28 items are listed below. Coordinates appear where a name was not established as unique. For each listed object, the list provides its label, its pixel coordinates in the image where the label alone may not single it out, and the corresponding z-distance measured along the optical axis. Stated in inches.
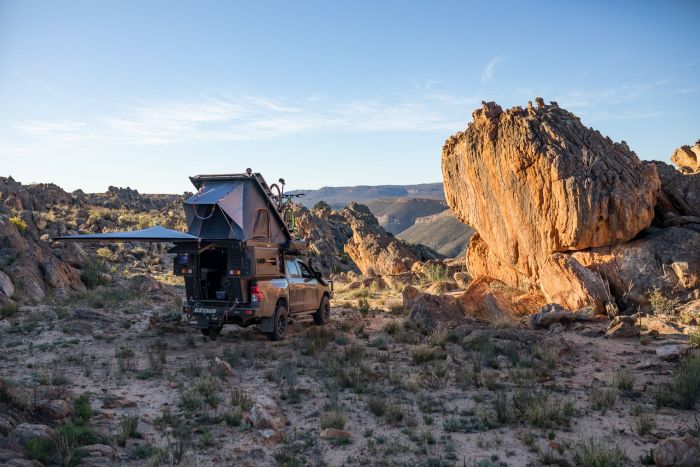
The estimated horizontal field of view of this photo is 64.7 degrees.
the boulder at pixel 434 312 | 544.5
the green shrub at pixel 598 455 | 212.3
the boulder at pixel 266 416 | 263.4
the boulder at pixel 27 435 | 208.1
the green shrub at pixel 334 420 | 266.7
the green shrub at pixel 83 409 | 256.6
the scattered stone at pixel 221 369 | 359.4
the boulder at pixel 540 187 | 597.6
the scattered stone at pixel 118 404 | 288.0
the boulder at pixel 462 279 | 865.7
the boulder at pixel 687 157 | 957.2
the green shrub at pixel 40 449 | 204.7
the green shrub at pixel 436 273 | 968.9
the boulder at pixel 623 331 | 471.2
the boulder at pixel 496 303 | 595.5
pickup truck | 458.3
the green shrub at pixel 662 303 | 521.3
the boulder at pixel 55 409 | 250.5
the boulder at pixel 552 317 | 532.3
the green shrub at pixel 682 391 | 288.7
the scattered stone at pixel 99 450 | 217.6
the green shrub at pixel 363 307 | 668.7
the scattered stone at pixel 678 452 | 209.5
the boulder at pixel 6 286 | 623.0
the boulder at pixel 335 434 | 255.3
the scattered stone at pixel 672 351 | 387.9
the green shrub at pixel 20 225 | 821.9
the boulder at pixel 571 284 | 561.9
